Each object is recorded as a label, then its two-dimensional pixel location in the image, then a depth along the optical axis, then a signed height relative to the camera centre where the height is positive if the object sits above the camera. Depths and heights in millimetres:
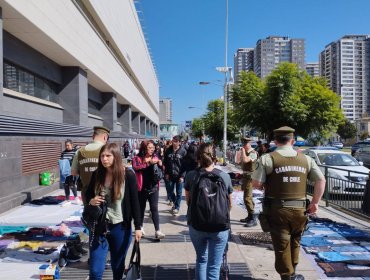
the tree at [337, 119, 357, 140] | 103062 +1063
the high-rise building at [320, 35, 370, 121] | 138750 +25287
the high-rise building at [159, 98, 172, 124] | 168000 +11014
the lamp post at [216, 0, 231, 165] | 27989 +4238
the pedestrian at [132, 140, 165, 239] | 6262 -704
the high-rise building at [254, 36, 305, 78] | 101312 +28473
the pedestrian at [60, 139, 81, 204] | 10279 -1191
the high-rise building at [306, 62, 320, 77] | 142875 +26425
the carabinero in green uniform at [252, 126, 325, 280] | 4125 -656
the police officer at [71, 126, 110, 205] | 4914 -323
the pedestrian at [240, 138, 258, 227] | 7488 -832
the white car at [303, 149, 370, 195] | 8727 -1044
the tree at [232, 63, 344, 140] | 18766 +1554
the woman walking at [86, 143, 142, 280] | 3670 -685
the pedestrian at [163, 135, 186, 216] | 8711 -751
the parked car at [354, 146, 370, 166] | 25347 -1375
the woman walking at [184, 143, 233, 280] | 3762 -1017
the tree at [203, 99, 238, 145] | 42031 +1058
